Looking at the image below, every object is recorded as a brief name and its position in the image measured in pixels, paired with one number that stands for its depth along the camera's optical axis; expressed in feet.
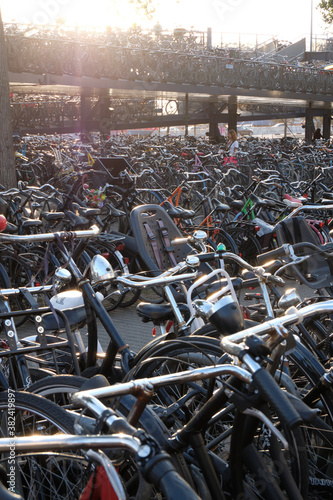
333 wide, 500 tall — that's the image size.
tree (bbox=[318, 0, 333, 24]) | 115.64
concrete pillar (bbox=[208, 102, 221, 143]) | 105.40
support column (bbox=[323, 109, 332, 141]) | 125.01
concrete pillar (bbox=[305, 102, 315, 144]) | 117.39
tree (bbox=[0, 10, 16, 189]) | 27.58
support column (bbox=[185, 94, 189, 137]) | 88.65
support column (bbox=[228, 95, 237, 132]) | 105.40
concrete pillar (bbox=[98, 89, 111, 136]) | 86.43
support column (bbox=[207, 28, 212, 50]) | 102.98
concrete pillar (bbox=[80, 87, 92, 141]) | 85.40
